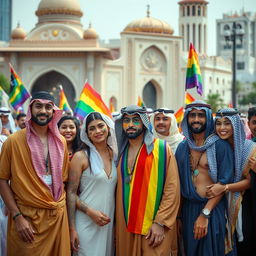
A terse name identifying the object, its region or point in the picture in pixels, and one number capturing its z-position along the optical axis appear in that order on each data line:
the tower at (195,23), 48.41
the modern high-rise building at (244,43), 73.50
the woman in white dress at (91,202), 4.20
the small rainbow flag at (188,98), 7.55
